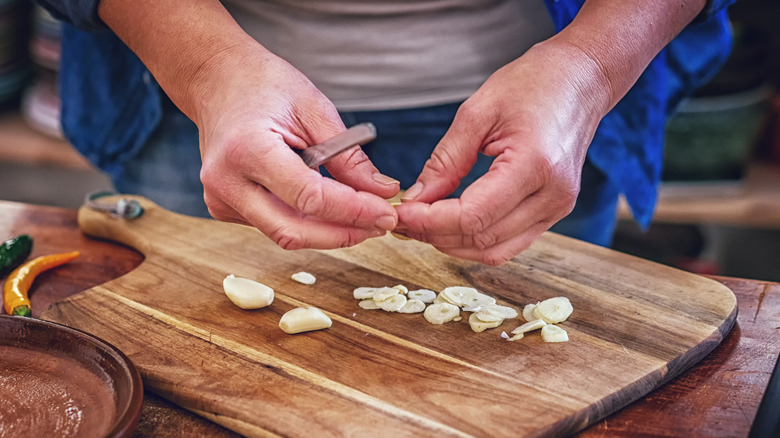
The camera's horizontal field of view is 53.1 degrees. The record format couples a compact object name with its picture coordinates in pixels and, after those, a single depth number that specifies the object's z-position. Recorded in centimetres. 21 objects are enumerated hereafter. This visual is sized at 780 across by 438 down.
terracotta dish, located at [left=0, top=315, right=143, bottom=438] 66
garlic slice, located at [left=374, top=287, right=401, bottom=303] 90
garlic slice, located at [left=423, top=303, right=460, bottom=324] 88
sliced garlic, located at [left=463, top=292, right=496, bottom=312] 90
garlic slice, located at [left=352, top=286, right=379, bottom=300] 92
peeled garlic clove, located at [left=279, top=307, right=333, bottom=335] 84
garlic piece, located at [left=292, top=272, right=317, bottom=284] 97
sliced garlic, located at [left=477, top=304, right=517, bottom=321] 89
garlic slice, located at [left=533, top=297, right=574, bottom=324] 88
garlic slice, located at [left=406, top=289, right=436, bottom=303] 93
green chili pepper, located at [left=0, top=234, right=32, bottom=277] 99
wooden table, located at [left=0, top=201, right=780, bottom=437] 72
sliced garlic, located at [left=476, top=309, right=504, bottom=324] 87
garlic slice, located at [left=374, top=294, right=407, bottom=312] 90
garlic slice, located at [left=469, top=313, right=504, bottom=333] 86
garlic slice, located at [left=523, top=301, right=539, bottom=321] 90
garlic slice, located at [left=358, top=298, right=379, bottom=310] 90
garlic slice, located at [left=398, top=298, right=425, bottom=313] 90
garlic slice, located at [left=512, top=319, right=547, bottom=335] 86
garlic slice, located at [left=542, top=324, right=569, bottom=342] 84
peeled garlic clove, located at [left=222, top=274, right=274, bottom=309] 89
